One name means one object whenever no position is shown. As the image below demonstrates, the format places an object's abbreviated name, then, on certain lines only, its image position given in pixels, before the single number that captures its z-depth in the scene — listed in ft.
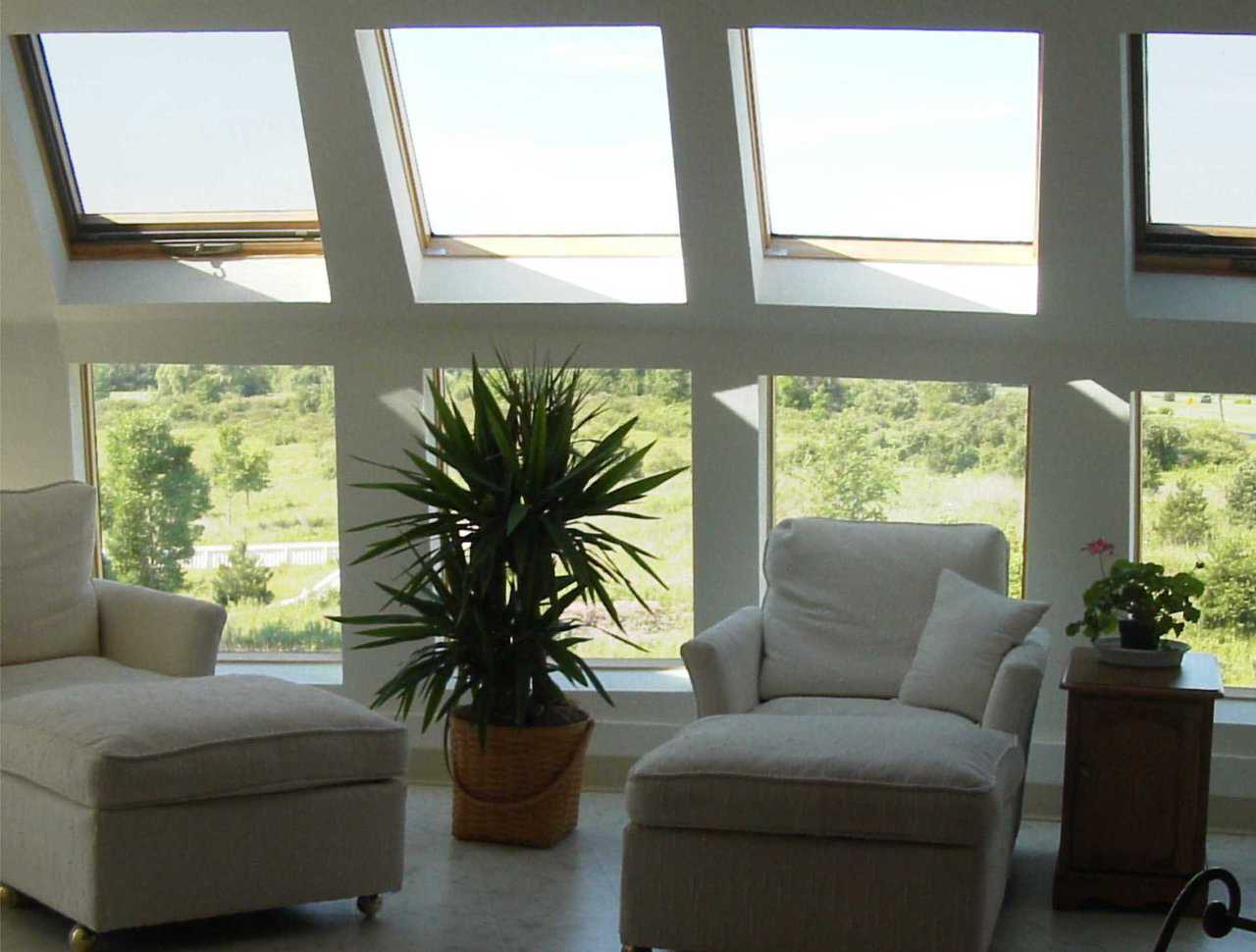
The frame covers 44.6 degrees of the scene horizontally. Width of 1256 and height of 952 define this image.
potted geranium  13.87
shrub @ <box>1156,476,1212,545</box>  16.76
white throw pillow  13.88
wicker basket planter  15.05
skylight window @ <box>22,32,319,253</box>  16.83
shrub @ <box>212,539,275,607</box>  19.11
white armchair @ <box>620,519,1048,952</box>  11.21
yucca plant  14.80
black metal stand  5.36
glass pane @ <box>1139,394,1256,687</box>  16.67
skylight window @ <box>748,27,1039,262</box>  15.53
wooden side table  13.02
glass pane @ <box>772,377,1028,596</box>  17.24
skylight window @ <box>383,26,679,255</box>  16.17
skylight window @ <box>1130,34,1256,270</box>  14.92
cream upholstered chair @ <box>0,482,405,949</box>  11.67
